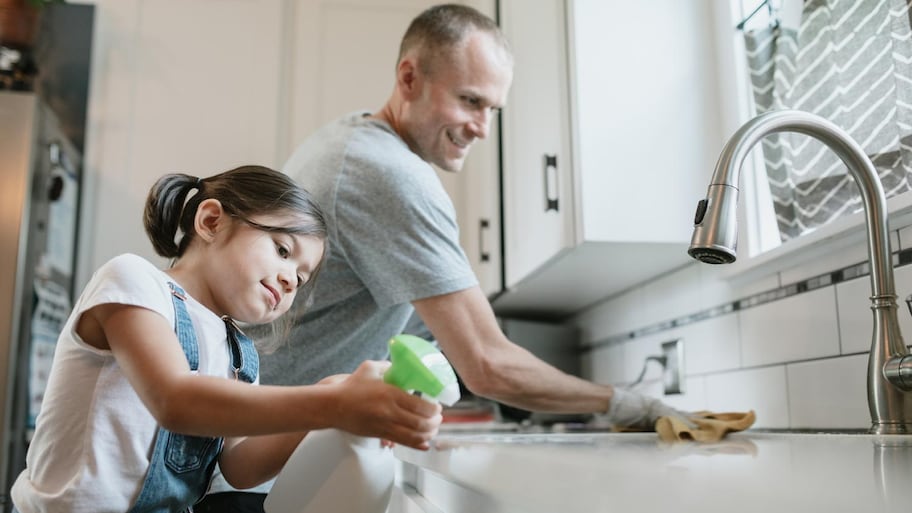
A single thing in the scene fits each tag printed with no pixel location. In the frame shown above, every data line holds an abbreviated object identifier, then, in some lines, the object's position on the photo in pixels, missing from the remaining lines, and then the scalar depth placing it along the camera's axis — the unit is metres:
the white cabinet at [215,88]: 2.60
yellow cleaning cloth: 1.10
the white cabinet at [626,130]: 1.51
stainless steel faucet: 0.90
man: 1.18
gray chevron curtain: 1.12
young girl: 0.52
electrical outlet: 1.71
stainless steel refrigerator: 2.05
